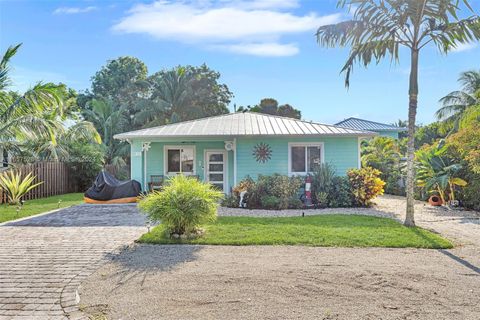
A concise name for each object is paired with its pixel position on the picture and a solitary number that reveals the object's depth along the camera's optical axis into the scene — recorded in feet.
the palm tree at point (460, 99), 78.18
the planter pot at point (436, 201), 44.16
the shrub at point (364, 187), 42.10
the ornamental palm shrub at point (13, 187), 45.54
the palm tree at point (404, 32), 28.78
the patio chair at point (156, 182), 50.57
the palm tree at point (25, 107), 41.81
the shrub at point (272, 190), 41.42
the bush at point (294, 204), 41.57
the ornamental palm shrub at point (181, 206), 24.22
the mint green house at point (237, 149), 48.19
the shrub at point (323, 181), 42.63
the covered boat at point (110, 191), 46.80
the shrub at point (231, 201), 42.50
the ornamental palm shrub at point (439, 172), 41.11
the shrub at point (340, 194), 42.06
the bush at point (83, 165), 67.56
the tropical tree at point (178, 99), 102.53
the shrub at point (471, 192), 38.96
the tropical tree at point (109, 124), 91.61
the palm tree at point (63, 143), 65.18
